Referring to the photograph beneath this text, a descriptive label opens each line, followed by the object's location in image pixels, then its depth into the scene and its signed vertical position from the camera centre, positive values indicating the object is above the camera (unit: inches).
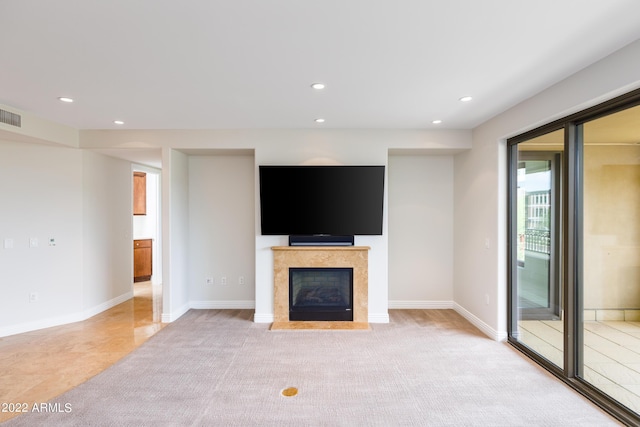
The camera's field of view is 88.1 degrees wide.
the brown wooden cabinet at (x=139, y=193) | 271.0 +15.6
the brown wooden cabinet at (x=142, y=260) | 265.9 -39.5
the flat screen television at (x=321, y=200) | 168.1 +5.7
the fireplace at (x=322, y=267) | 170.7 -29.1
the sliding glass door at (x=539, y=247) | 120.6 -14.7
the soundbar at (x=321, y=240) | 173.9 -15.4
